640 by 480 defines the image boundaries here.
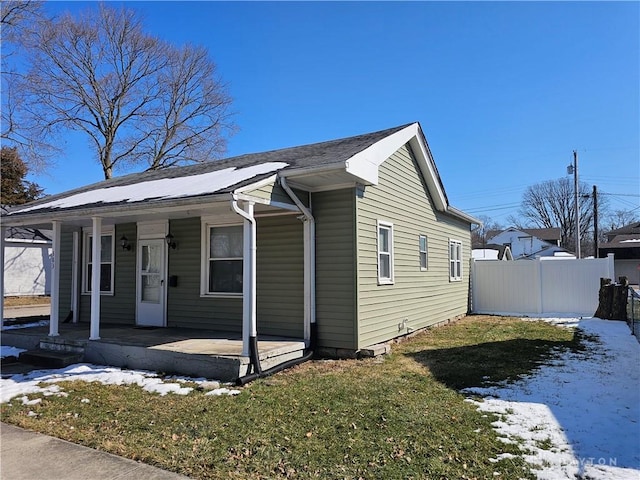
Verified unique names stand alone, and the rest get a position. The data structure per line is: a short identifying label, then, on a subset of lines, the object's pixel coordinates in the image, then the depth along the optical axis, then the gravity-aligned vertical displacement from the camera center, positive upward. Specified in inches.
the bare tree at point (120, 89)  928.9 +400.5
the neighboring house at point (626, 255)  1476.4 +27.4
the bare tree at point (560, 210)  2146.9 +271.8
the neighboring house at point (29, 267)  869.2 -9.3
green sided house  289.0 +9.9
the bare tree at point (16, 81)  747.4 +333.3
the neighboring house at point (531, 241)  1771.7 +99.8
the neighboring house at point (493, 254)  837.9 +17.8
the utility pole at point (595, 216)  1199.3 +128.7
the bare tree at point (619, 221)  2414.6 +233.0
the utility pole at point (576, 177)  873.1 +187.9
